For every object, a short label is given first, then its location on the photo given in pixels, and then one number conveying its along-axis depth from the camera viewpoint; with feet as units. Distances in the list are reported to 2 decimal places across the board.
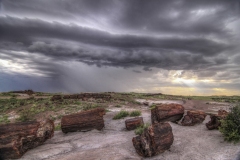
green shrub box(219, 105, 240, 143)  19.40
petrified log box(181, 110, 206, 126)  27.46
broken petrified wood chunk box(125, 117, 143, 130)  27.96
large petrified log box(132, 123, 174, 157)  17.62
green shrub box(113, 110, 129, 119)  36.75
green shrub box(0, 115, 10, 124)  43.79
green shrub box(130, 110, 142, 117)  37.52
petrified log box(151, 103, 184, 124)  28.02
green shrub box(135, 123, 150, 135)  24.37
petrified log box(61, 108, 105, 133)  28.09
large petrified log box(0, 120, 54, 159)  19.22
